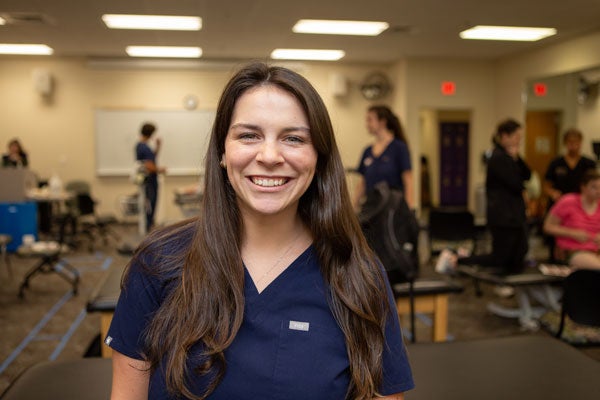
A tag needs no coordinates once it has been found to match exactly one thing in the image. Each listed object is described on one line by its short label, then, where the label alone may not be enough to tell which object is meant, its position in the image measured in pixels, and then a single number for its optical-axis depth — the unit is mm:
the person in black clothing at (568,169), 5598
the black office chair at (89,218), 7320
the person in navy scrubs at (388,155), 4309
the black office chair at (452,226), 5551
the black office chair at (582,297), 2871
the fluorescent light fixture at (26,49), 8266
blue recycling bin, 6898
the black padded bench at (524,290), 3744
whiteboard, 9588
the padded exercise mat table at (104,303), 2530
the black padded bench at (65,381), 1459
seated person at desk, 7891
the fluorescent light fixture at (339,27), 6828
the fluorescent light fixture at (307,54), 8914
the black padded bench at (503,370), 1479
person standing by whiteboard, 7070
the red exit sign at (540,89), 8602
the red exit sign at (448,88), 9680
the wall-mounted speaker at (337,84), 9961
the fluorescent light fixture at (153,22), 6540
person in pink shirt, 4082
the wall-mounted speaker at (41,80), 9141
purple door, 12680
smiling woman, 1060
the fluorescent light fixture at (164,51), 8555
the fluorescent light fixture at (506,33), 7309
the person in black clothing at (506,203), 4105
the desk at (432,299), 3008
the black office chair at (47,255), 4859
